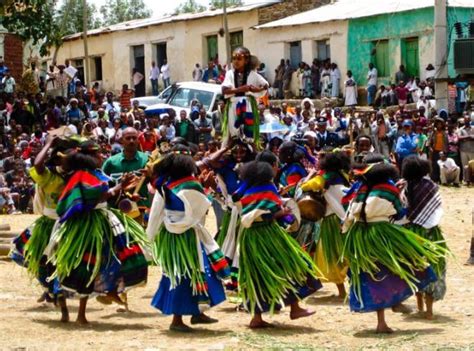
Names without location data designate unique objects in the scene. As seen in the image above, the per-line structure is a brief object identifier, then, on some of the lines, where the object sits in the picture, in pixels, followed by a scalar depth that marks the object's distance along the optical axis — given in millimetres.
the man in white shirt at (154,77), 46562
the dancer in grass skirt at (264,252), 10688
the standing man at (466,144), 27078
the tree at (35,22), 26969
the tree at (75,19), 59675
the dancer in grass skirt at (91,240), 10867
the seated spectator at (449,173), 26203
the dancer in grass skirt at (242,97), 12531
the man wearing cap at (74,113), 28734
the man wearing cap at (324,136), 24953
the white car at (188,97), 31331
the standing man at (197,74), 43562
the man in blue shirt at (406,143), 25672
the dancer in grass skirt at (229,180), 11977
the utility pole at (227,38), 42862
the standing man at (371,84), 37841
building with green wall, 38562
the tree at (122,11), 81812
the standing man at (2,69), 32003
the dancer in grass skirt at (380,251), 10516
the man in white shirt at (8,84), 31256
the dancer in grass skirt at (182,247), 10648
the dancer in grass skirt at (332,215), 12305
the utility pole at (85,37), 43844
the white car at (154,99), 32938
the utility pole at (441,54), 29234
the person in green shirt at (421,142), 26100
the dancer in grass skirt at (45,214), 11430
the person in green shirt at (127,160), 12516
